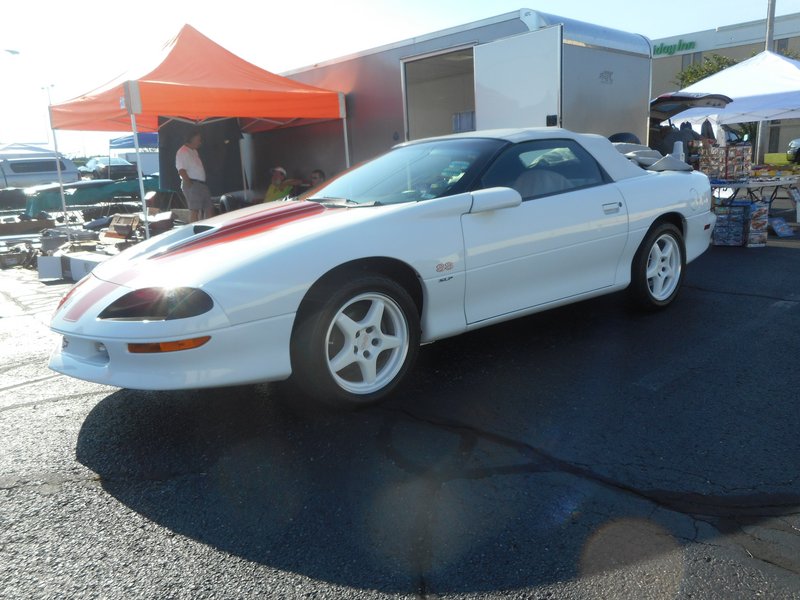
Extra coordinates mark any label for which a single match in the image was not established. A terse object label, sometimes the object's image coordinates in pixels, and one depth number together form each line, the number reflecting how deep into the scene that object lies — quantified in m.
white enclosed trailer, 7.07
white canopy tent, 10.70
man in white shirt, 9.31
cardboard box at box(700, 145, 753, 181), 8.15
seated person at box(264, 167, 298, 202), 10.91
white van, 22.04
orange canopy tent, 7.86
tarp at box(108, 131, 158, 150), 23.77
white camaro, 2.80
